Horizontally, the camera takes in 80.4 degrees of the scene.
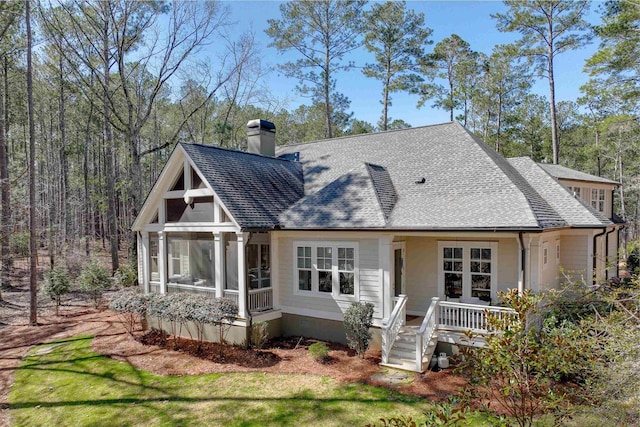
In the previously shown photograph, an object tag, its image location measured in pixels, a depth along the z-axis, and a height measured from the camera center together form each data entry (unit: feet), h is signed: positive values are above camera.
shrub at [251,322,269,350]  35.47 -12.20
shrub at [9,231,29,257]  62.24 -5.88
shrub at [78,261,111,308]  54.60 -10.78
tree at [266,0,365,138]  83.66 +38.91
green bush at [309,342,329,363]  31.86 -12.43
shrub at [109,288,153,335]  38.70 -10.01
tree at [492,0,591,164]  76.89 +36.72
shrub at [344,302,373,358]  32.42 -10.46
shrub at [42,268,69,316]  50.80 -10.53
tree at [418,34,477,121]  98.43 +34.50
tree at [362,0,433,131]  88.74 +38.79
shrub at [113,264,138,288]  61.43 -11.64
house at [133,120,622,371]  32.40 -3.20
